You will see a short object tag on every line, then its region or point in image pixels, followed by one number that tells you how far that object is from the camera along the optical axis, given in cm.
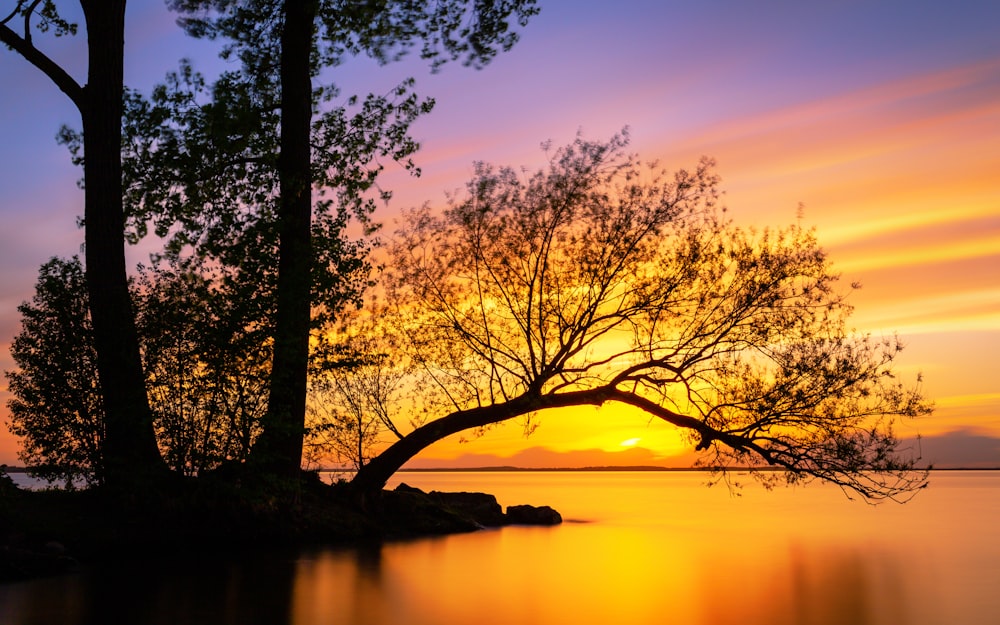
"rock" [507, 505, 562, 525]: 3409
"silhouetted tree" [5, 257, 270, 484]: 1819
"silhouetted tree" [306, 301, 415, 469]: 2005
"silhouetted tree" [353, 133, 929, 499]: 2061
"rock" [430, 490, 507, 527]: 3219
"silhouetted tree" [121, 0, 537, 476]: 1903
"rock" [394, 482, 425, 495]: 2985
